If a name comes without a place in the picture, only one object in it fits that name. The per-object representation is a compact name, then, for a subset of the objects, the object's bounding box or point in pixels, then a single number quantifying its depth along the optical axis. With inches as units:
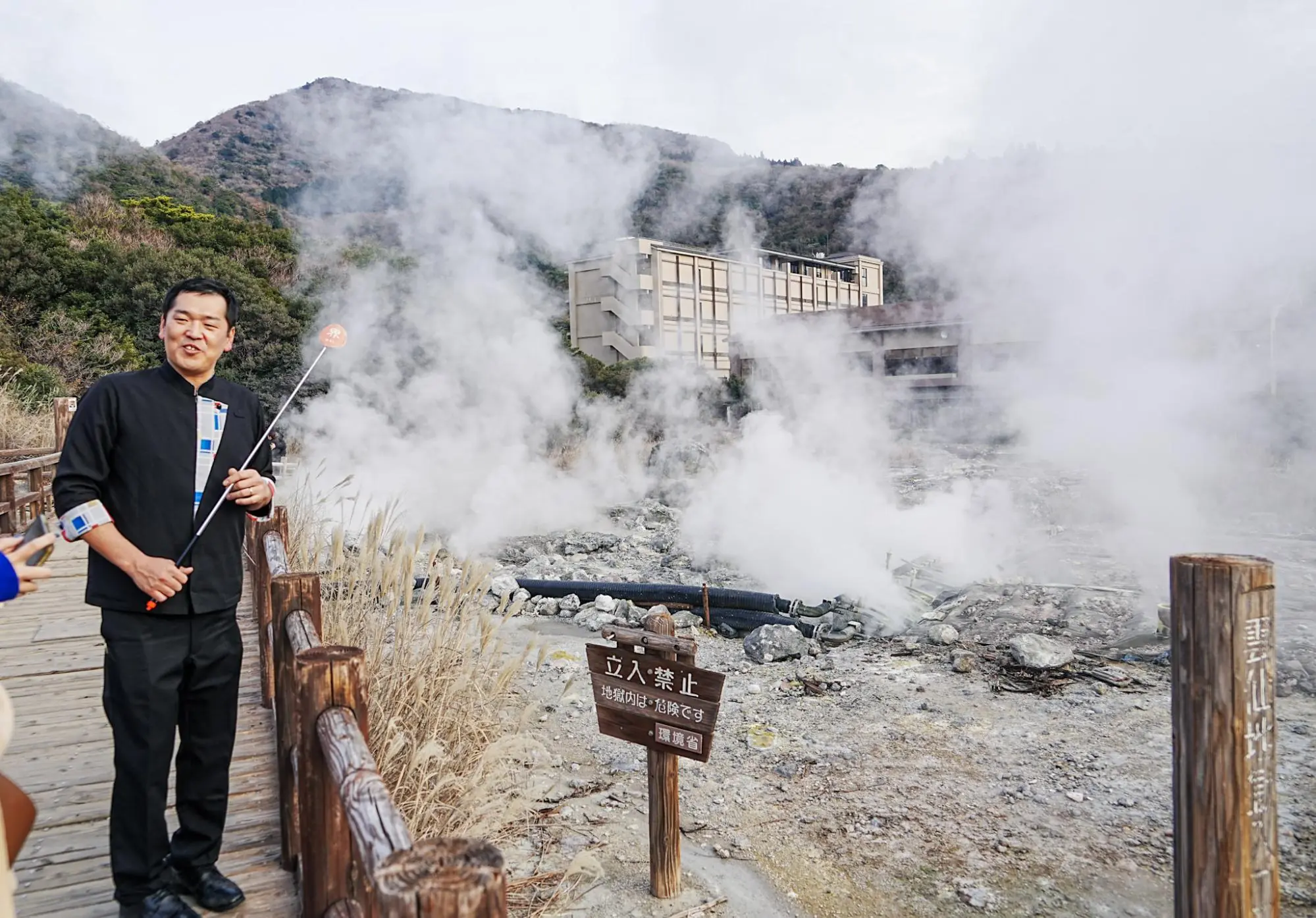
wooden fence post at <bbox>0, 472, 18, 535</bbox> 286.2
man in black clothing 78.7
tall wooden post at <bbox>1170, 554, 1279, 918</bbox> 79.6
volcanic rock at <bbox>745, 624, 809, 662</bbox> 279.1
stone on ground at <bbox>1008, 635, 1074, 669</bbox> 252.1
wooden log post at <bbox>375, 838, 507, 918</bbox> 40.8
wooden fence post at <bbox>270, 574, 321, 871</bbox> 90.7
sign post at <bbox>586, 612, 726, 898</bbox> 131.3
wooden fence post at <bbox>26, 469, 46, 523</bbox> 339.9
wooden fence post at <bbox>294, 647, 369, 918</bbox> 75.6
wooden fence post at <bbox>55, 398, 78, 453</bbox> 413.4
